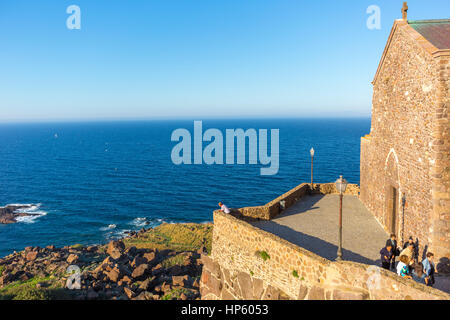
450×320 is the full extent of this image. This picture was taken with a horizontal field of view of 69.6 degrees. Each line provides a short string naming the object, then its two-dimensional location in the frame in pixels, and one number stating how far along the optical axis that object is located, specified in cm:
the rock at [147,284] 2265
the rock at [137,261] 2716
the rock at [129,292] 2120
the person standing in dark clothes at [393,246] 1156
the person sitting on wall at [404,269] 976
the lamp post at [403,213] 1324
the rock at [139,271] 2460
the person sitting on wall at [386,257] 1100
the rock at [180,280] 2328
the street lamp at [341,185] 1186
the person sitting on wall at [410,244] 1181
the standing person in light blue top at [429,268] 996
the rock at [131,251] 3121
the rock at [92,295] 2062
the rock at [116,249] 3008
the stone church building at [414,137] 1056
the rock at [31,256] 3253
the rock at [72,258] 3078
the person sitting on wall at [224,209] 1509
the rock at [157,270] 2592
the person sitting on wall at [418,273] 1022
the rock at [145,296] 2080
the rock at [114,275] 2398
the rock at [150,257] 2860
